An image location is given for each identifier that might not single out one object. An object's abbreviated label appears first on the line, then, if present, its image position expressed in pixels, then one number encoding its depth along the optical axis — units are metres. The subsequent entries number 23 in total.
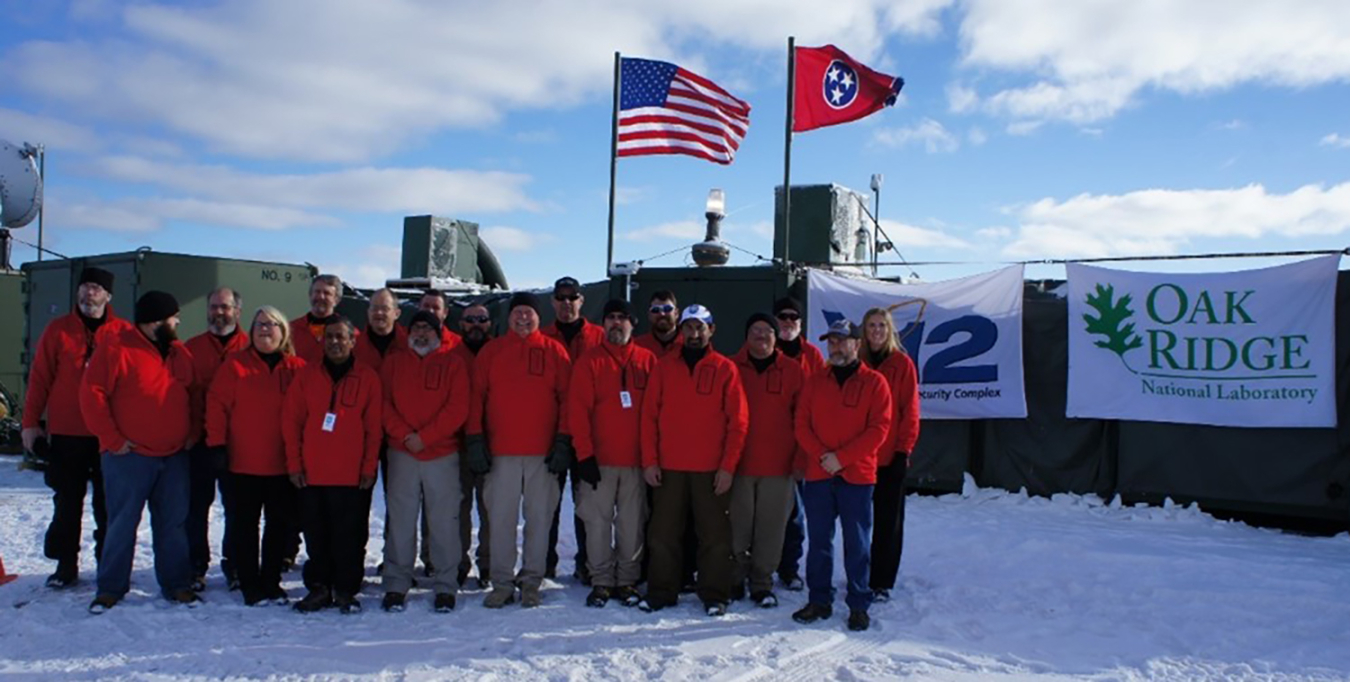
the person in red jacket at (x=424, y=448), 5.64
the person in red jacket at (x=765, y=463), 5.87
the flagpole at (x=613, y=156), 10.68
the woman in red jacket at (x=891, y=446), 5.81
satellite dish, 14.12
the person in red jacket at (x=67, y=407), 5.79
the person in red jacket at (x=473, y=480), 6.25
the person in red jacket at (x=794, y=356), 6.19
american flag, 10.59
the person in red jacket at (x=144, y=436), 5.40
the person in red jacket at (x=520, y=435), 5.73
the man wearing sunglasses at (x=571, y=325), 6.15
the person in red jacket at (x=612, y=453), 5.79
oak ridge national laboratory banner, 7.97
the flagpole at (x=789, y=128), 10.20
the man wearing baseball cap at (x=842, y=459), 5.43
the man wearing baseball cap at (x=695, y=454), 5.70
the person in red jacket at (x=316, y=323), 6.17
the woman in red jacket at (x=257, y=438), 5.59
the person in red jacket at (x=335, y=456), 5.50
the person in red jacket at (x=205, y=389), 5.89
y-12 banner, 9.24
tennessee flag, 10.43
